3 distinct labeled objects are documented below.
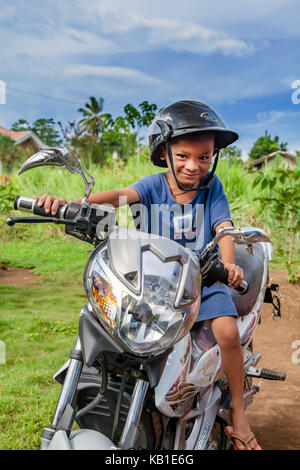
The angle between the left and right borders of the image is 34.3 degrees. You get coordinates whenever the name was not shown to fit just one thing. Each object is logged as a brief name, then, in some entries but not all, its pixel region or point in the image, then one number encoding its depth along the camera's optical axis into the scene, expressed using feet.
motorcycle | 4.86
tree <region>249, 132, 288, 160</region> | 146.45
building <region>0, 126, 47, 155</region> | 116.57
